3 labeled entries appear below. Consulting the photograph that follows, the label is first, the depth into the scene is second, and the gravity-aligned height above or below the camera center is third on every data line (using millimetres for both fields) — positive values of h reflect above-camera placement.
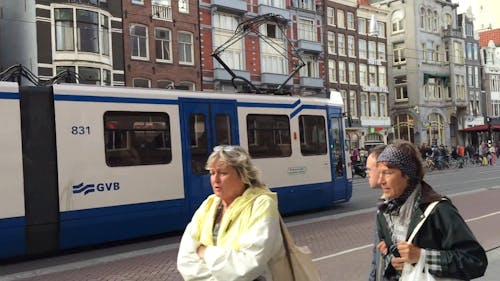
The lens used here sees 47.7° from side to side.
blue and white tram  8312 -73
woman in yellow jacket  2496 -379
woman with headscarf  2396 -395
